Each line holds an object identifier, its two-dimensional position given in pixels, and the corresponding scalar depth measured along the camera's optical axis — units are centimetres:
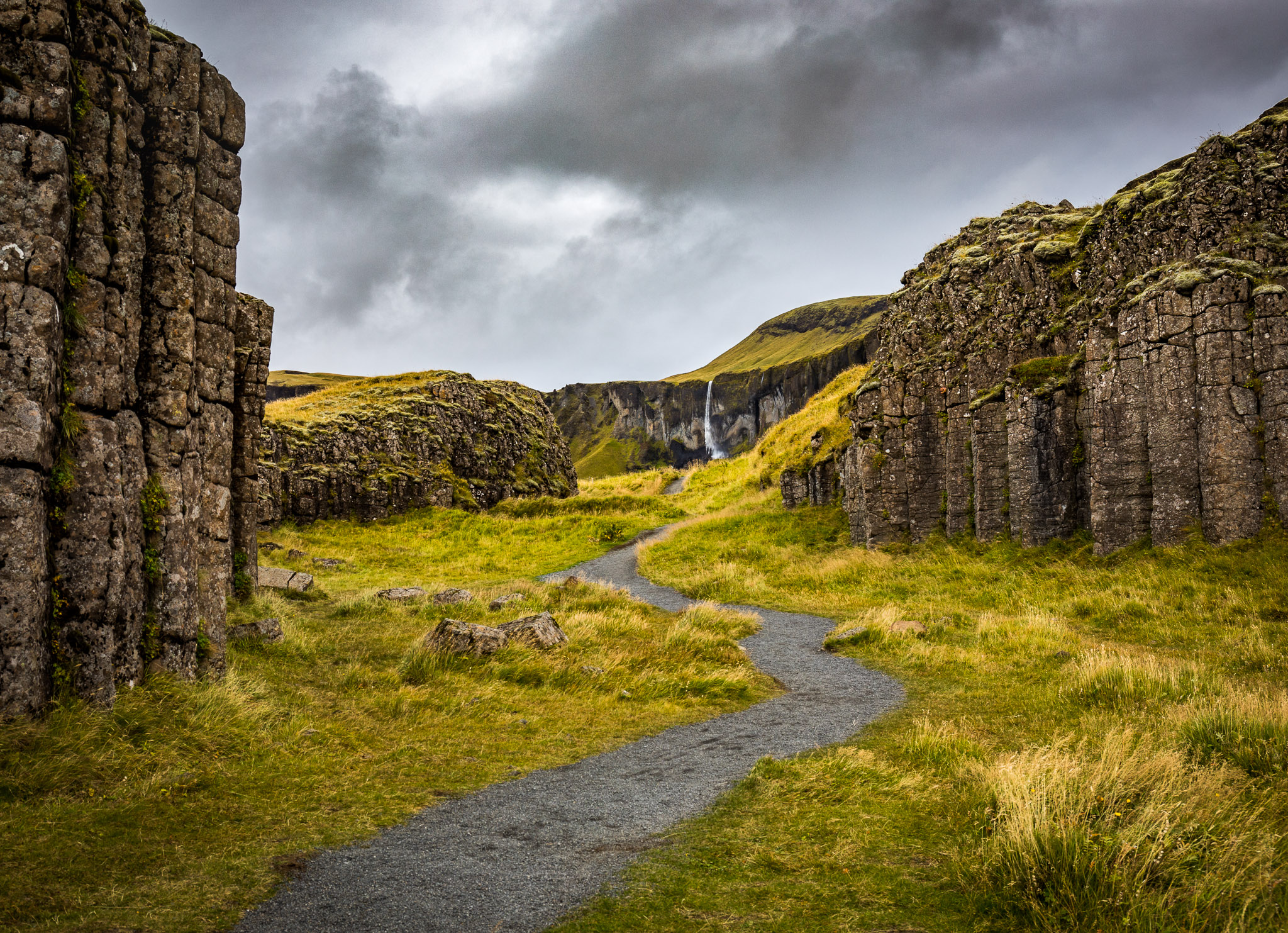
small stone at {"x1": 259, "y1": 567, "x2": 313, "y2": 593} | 2248
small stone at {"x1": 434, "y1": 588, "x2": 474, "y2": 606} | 2125
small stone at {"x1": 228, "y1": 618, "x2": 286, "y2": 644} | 1437
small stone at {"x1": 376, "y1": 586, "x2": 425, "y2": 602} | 2280
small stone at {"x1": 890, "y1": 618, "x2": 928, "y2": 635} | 1861
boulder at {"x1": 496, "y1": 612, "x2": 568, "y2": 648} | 1545
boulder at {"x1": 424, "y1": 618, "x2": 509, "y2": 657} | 1430
